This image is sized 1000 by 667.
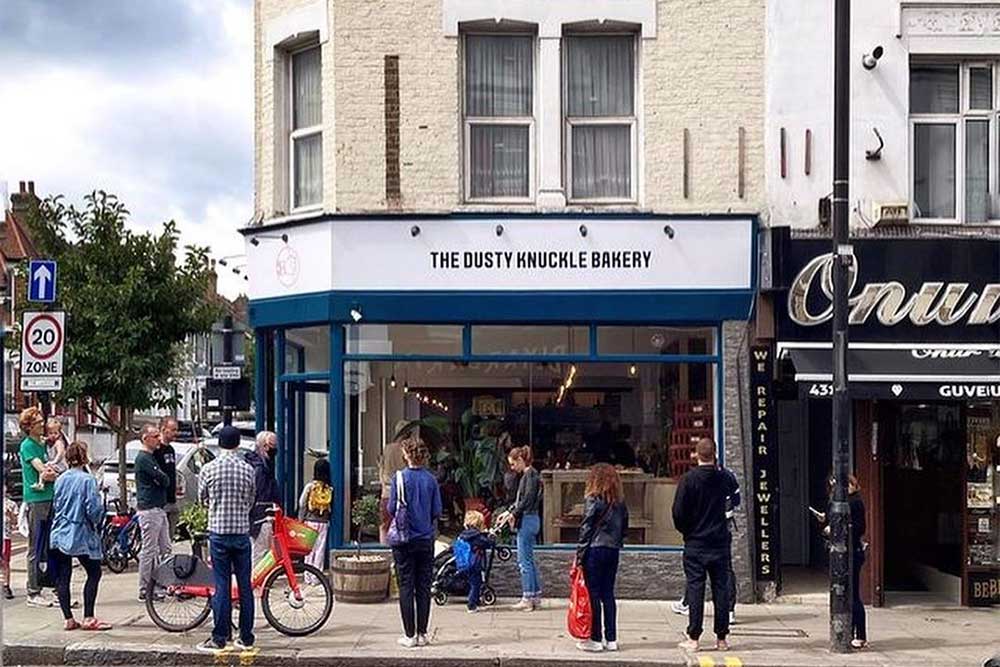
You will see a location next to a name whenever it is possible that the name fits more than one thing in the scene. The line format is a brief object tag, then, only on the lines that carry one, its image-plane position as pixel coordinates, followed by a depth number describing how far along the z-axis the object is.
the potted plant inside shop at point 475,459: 15.23
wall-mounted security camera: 14.72
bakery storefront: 14.86
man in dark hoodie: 12.00
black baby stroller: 14.18
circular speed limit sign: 14.00
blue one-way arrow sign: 14.53
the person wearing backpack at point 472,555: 14.02
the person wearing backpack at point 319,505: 14.70
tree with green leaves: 18.34
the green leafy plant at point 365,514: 15.09
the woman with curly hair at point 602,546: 11.85
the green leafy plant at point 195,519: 15.03
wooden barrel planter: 14.27
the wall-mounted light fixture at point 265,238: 15.47
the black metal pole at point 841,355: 11.99
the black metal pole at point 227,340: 22.56
